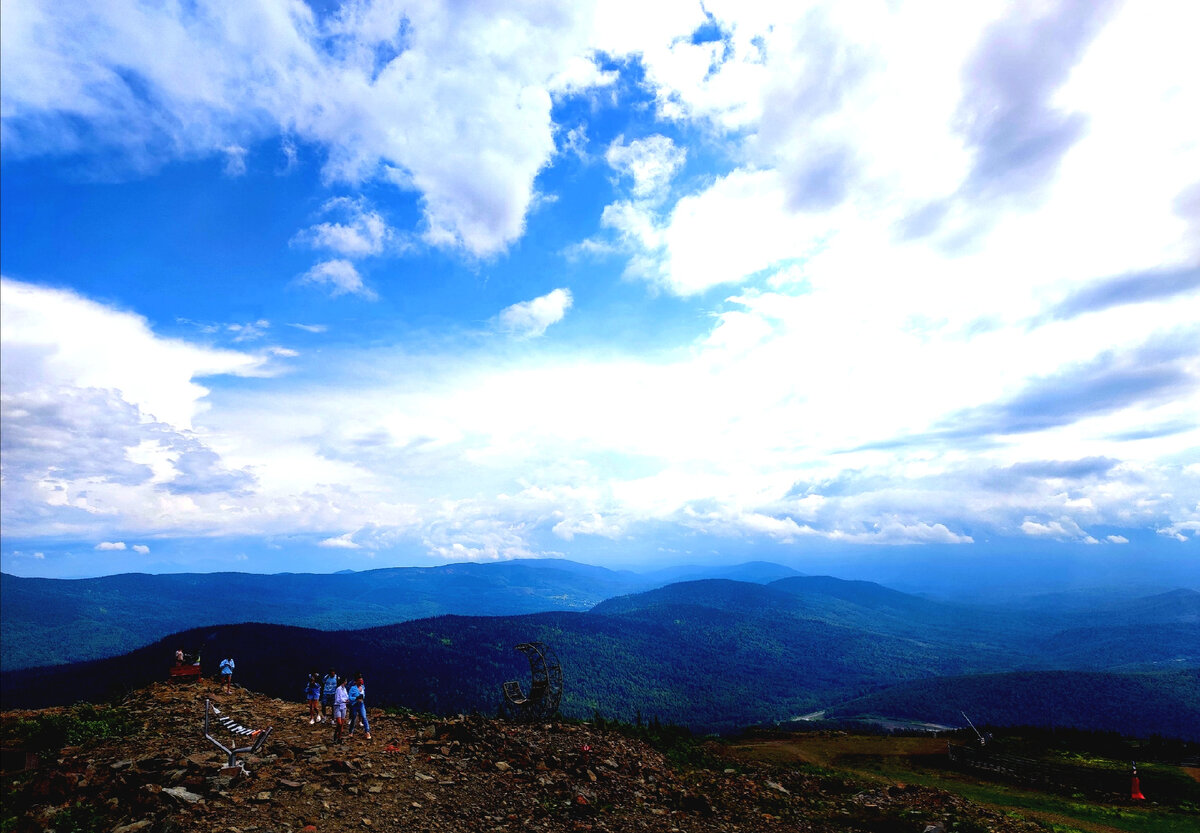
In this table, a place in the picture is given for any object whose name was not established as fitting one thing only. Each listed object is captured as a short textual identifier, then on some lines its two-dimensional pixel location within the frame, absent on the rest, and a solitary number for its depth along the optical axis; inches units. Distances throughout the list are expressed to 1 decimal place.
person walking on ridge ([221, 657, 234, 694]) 1111.7
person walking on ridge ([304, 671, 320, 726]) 924.8
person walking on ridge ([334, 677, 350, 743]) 816.1
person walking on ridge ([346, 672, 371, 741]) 826.2
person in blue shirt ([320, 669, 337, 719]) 862.5
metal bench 615.4
